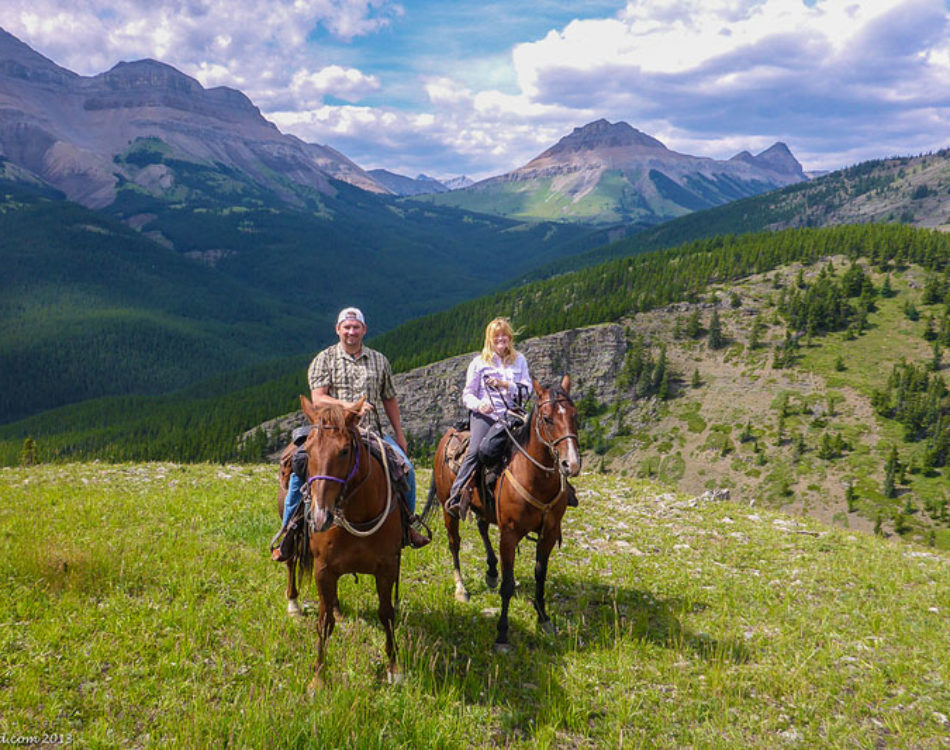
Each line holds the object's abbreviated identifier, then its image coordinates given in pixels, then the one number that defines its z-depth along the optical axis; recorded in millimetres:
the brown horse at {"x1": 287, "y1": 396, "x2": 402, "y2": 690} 6043
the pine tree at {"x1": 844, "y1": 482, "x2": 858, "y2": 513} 110125
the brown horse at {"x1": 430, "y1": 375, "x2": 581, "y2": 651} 8172
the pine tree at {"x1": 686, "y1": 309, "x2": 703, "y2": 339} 172000
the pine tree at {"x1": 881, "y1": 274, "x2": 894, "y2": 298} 162650
